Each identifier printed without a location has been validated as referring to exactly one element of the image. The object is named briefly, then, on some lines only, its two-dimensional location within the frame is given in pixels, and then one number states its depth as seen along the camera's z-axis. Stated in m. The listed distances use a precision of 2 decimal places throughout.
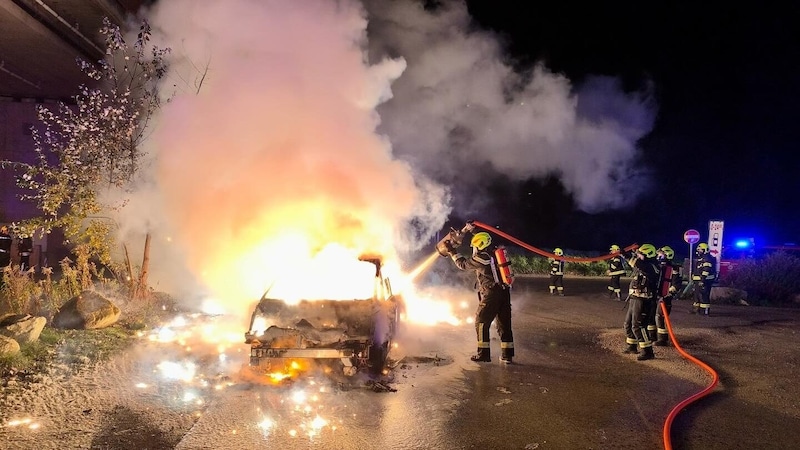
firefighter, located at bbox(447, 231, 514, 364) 7.73
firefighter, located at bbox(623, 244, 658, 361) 8.30
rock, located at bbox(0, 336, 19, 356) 6.53
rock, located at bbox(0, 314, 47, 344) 7.14
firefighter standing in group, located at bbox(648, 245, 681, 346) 9.09
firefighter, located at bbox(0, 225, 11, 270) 13.21
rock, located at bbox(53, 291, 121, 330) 8.37
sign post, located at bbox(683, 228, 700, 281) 15.83
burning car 6.27
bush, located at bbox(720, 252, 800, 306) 15.50
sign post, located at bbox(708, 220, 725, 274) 16.50
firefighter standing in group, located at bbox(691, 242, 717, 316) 12.73
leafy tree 9.64
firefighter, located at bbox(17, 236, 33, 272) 13.38
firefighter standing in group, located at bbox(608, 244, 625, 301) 14.39
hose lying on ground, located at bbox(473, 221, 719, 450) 4.86
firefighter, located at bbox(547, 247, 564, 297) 16.16
